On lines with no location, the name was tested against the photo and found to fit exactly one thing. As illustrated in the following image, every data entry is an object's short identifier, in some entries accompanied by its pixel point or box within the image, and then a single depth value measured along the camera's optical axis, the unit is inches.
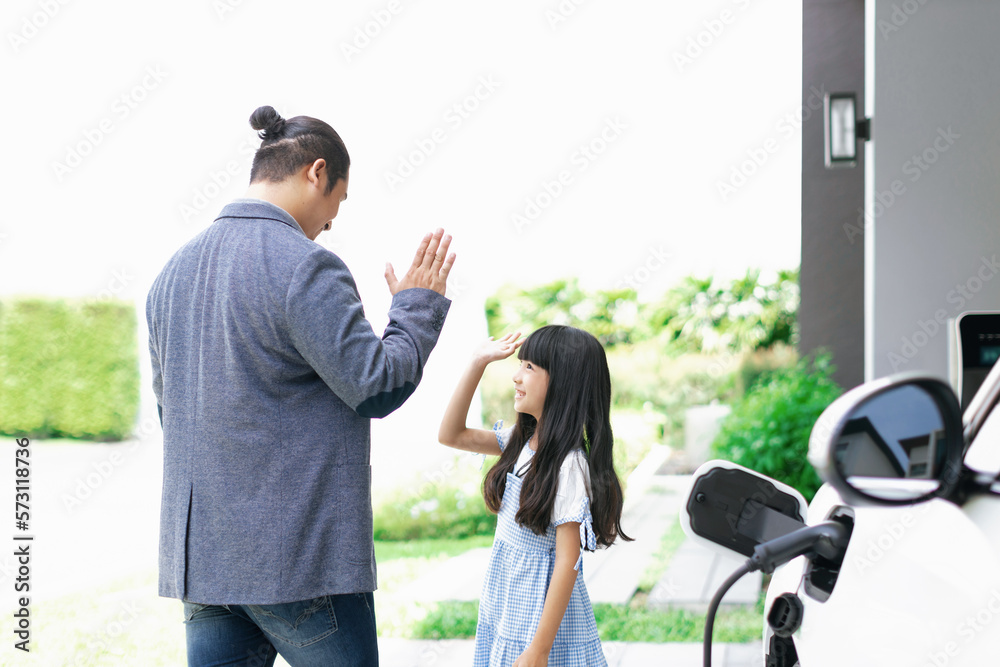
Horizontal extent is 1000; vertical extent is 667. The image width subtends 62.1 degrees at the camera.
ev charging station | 119.0
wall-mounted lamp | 134.3
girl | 70.5
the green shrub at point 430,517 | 256.8
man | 55.7
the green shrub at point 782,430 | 169.9
